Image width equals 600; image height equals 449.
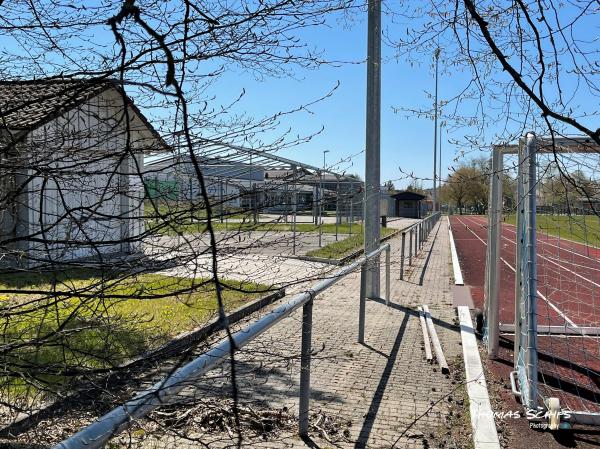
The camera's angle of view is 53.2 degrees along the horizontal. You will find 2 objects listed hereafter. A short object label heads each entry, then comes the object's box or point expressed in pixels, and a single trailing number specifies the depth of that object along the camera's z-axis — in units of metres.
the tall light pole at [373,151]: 9.68
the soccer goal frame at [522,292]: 4.43
